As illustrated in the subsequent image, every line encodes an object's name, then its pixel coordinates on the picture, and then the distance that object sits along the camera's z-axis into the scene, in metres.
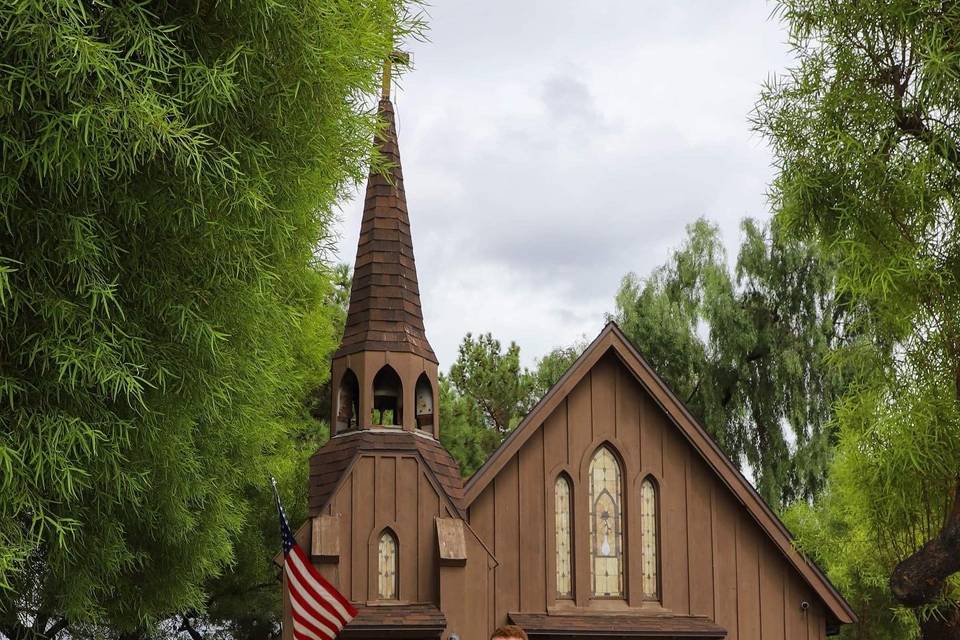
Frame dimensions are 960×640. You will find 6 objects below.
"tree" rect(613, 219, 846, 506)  37.56
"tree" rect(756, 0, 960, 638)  15.23
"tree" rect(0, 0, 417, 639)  11.17
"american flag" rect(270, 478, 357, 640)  16.38
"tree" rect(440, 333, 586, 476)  40.28
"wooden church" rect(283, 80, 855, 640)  18.06
